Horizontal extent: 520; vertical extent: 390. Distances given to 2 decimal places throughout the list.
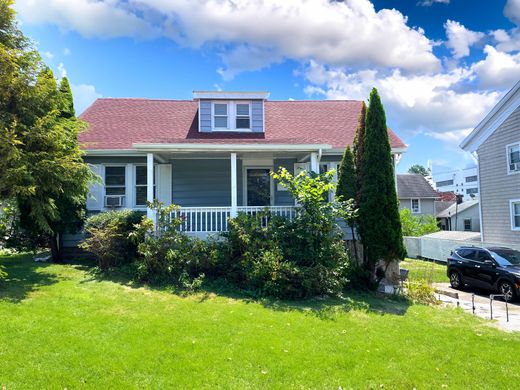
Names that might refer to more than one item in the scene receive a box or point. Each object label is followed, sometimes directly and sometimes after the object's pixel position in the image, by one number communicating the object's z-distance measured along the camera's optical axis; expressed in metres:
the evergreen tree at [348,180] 10.35
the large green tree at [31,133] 7.66
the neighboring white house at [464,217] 31.70
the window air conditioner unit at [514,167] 15.67
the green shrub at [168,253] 8.80
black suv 10.57
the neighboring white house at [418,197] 33.25
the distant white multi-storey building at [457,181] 79.44
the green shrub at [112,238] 9.50
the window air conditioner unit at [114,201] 13.05
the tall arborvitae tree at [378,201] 9.62
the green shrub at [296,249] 8.28
